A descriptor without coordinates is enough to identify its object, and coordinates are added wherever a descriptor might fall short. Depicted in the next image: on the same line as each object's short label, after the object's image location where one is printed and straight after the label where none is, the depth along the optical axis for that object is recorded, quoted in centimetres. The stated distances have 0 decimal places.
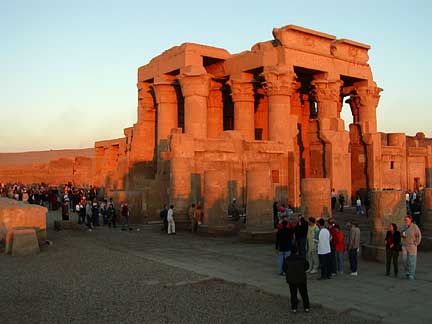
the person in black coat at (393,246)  1025
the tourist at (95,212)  2037
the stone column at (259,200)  1616
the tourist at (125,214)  1950
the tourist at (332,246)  1033
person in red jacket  1060
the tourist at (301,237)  1131
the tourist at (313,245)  1075
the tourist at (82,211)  2044
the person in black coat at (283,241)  1041
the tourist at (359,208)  2338
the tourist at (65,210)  2028
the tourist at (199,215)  1839
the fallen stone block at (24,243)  1267
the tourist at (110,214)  2030
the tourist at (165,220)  1851
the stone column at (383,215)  1217
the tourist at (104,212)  2095
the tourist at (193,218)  1844
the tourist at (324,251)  1007
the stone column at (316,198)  1491
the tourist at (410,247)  995
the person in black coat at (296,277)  758
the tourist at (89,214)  1952
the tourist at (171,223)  1789
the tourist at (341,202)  2426
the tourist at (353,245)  1045
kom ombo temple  2152
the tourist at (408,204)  2232
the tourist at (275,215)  1819
